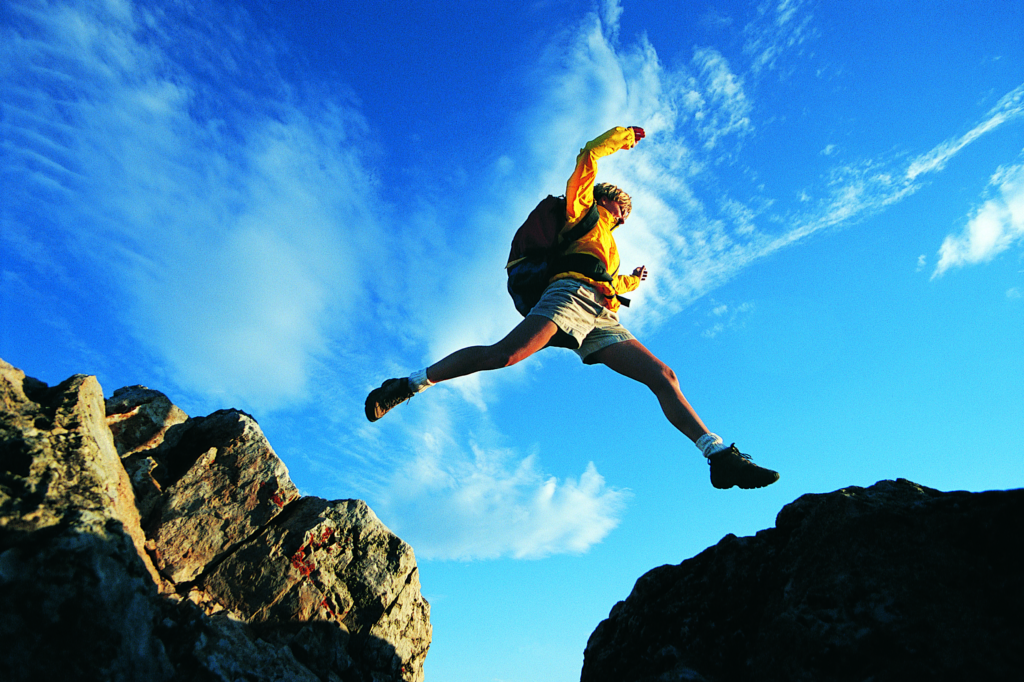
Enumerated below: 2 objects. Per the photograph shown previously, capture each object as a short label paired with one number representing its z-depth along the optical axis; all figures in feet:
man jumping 17.11
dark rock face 7.86
